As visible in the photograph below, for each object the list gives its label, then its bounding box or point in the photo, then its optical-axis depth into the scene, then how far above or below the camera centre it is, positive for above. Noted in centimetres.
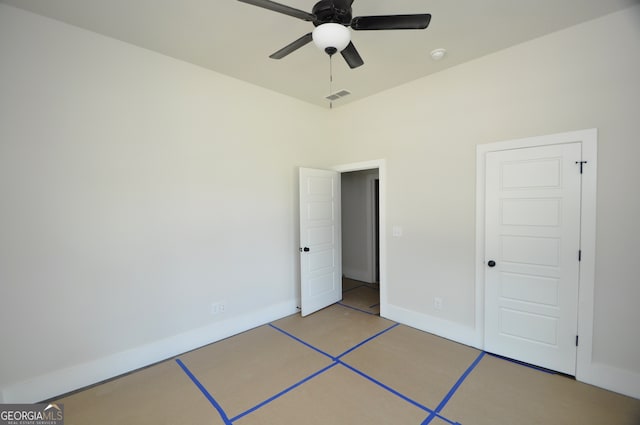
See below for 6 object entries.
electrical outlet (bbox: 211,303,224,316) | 317 -127
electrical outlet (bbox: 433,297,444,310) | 324 -127
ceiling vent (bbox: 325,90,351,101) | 375 +154
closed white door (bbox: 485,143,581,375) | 244 -54
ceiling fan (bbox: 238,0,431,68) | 160 +113
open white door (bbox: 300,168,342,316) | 386 -59
